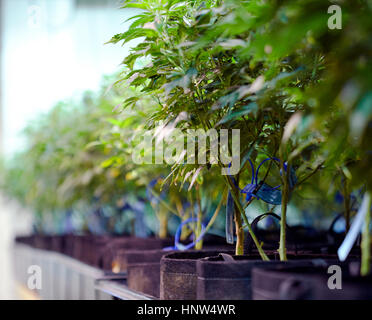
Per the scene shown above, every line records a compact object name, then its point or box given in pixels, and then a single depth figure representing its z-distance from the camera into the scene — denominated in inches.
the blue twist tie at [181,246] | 61.4
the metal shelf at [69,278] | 58.9
